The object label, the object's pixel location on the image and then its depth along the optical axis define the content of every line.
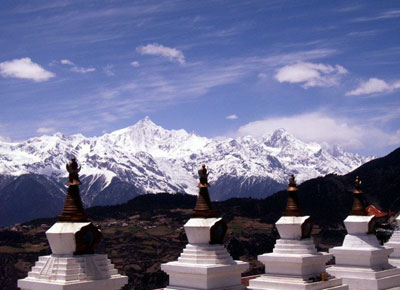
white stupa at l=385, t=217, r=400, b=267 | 40.62
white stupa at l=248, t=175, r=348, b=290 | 30.67
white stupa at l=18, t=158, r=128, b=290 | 22.73
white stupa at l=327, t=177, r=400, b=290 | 34.94
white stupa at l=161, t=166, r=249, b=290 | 27.53
